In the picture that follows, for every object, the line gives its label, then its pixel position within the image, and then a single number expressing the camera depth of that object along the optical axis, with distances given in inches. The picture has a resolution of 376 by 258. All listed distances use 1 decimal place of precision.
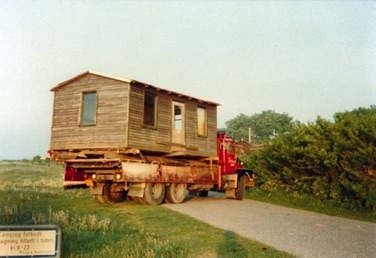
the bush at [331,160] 568.7
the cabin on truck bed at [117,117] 575.5
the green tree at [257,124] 3267.7
